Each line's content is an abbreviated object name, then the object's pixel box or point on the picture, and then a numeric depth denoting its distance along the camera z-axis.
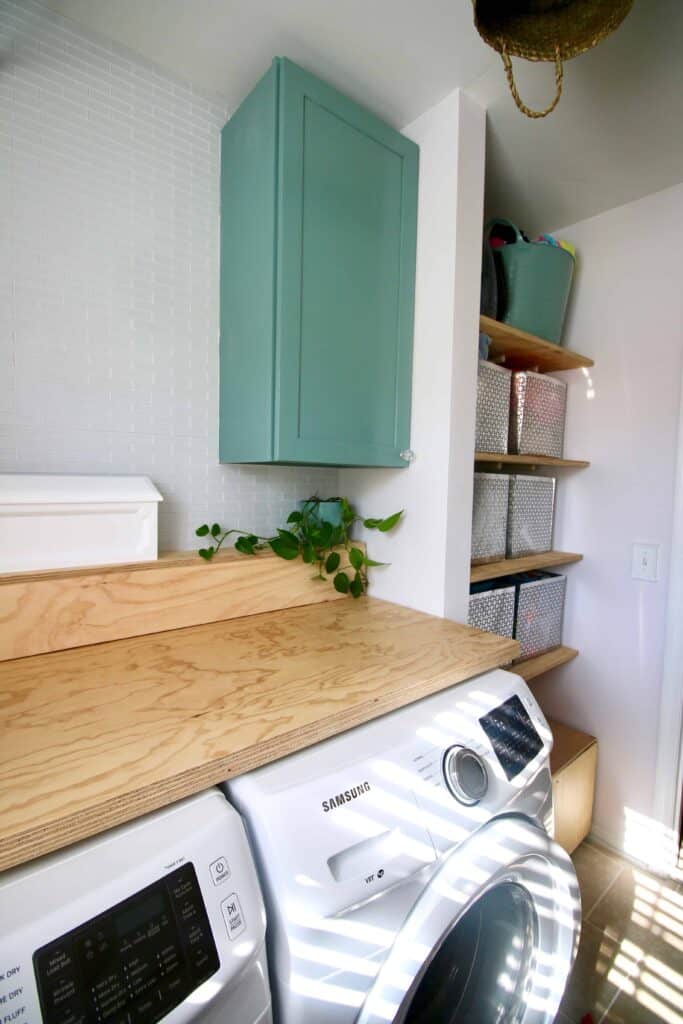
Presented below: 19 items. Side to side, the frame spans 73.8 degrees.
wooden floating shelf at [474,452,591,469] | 1.47
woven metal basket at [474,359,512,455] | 1.48
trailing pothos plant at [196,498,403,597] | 1.30
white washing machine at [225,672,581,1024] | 0.61
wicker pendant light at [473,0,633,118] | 0.86
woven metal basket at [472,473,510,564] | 1.52
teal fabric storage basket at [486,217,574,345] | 1.55
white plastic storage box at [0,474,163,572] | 0.97
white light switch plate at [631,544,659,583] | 1.67
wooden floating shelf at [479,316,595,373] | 1.48
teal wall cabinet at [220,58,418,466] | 1.10
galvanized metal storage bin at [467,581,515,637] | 1.49
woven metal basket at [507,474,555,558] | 1.67
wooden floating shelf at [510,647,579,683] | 1.69
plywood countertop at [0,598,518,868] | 0.56
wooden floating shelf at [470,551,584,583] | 1.48
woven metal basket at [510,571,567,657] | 1.70
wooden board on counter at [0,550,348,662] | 0.93
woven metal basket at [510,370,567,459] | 1.64
